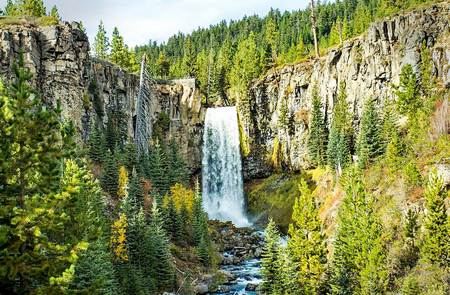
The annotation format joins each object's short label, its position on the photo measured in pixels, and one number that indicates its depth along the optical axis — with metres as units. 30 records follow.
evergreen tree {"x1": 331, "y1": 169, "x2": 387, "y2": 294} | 31.44
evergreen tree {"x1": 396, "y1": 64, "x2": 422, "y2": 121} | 53.28
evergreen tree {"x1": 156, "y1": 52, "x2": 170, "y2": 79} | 105.58
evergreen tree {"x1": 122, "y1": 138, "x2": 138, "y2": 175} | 61.36
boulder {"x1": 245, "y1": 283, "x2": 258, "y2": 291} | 43.01
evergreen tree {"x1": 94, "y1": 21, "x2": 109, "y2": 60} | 101.89
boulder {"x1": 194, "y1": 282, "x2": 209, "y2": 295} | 43.03
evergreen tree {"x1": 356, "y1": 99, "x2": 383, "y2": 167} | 54.41
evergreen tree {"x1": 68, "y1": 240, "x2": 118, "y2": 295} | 26.22
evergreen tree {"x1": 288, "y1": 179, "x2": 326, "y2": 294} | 35.06
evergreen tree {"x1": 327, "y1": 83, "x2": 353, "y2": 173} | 60.41
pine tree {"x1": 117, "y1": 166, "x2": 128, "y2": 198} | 53.70
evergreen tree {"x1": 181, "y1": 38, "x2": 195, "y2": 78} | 100.75
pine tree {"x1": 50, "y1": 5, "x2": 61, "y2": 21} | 83.99
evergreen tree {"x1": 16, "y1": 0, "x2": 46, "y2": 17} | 72.62
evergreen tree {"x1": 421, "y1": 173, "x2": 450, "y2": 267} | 31.42
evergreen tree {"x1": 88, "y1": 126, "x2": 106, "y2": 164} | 60.61
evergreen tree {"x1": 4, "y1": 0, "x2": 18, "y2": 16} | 73.88
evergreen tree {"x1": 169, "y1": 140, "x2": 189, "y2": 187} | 65.94
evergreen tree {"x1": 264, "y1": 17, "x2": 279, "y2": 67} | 101.79
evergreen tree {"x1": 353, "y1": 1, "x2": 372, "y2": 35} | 89.99
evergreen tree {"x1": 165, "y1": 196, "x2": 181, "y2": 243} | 51.72
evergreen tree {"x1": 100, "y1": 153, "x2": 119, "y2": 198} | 55.06
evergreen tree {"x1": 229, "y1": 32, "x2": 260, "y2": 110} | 83.19
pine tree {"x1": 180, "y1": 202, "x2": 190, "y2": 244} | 53.67
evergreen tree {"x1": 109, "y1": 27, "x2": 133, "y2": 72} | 91.19
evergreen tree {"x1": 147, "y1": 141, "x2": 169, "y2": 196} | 59.81
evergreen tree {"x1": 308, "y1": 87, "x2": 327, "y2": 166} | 68.81
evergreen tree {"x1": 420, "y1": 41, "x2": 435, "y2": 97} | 55.56
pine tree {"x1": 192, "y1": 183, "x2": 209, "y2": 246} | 52.59
